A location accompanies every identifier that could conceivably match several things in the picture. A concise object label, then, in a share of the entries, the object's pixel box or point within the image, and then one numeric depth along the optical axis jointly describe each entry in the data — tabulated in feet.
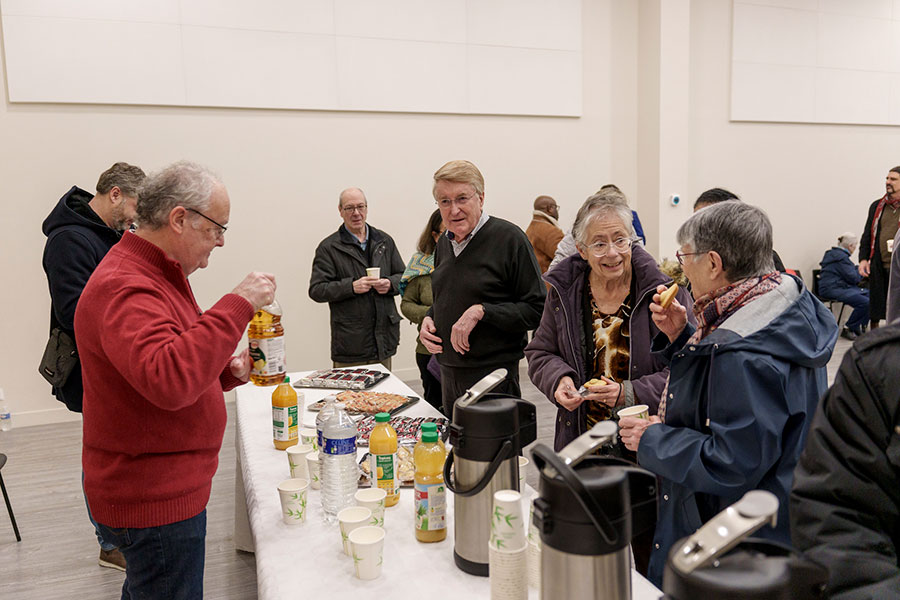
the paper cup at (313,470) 5.87
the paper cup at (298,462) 5.99
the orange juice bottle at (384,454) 5.28
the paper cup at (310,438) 6.28
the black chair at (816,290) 24.03
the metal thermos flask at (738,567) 2.23
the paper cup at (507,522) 3.69
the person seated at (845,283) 22.91
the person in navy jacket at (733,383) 4.55
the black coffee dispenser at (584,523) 2.96
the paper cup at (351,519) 4.66
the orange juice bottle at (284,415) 6.77
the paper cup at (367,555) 4.37
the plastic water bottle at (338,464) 5.14
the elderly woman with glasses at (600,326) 6.68
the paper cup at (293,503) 5.22
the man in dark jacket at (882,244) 19.04
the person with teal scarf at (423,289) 11.88
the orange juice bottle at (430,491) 4.69
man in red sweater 4.61
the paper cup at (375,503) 4.87
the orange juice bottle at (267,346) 6.37
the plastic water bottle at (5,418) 15.87
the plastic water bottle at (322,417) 5.42
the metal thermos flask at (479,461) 4.09
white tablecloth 4.30
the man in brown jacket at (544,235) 17.72
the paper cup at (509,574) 3.78
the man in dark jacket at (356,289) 13.16
